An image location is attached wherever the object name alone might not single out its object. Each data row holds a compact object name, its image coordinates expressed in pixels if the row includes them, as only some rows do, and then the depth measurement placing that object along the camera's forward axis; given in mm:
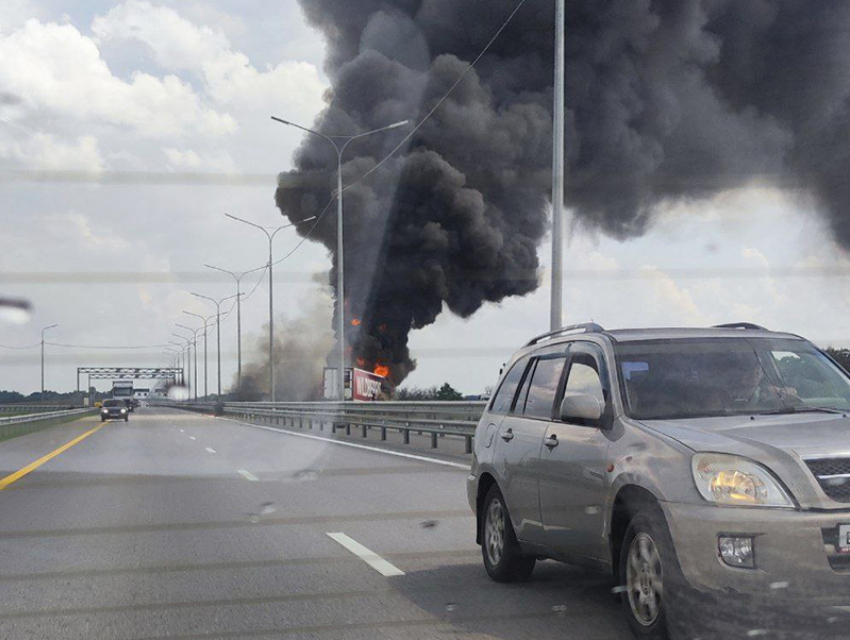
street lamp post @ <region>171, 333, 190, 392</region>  108075
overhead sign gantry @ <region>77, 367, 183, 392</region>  124188
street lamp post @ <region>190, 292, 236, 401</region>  76775
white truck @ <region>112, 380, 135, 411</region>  76125
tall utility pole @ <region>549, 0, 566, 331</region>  17125
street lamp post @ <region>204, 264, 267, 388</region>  63947
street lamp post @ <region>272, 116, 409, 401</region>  31575
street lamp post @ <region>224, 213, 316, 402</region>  49281
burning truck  37462
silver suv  4410
